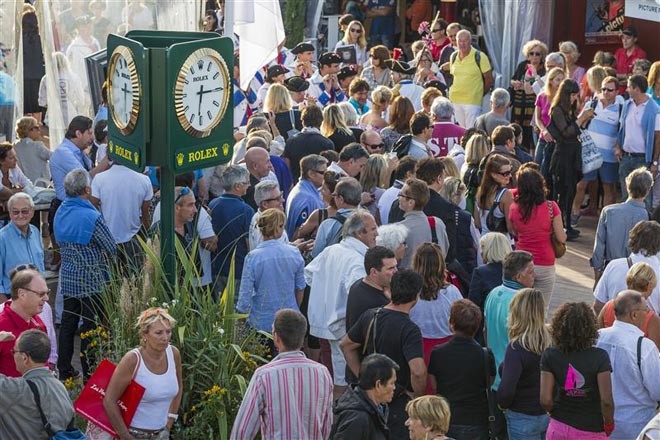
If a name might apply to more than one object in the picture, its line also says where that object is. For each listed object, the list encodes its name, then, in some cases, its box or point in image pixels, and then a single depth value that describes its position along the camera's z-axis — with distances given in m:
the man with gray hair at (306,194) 18.03
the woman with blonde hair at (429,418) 10.76
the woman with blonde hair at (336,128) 21.65
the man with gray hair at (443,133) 22.44
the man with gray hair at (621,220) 18.35
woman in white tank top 11.99
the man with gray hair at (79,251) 16.43
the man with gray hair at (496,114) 23.61
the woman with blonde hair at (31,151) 21.88
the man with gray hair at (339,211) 16.26
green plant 12.98
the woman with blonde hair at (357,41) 33.24
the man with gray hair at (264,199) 16.65
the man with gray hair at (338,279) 14.86
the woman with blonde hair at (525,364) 13.02
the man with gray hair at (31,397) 11.78
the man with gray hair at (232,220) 17.21
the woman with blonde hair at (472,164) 19.92
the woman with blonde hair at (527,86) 28.72
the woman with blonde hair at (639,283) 14.63
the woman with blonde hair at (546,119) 25.62
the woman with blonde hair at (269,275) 15.32
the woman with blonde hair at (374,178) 18.48
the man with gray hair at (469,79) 30.27
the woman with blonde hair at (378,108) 23.24
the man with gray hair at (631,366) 13.11
